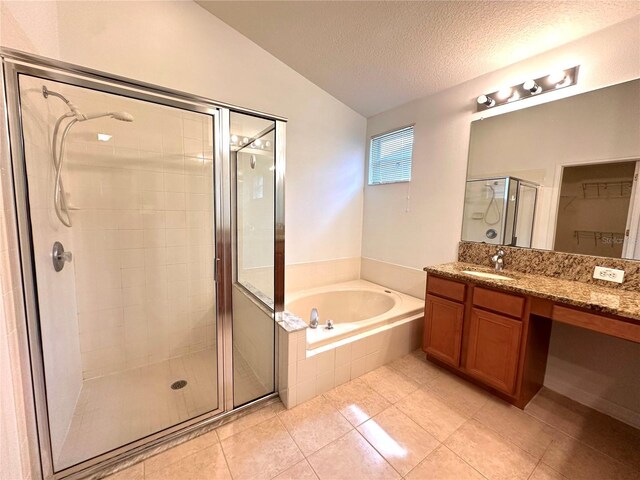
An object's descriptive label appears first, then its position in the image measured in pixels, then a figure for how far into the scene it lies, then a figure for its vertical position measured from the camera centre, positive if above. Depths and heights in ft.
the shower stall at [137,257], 4.02 -1.07
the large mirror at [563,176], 5.10 +1.01
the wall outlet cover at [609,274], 5.14 -1.08
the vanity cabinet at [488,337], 5.40 -2.72
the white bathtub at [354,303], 8.07 -2.96
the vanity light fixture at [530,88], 5.66 +3.08
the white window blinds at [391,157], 9.01 +2.17
